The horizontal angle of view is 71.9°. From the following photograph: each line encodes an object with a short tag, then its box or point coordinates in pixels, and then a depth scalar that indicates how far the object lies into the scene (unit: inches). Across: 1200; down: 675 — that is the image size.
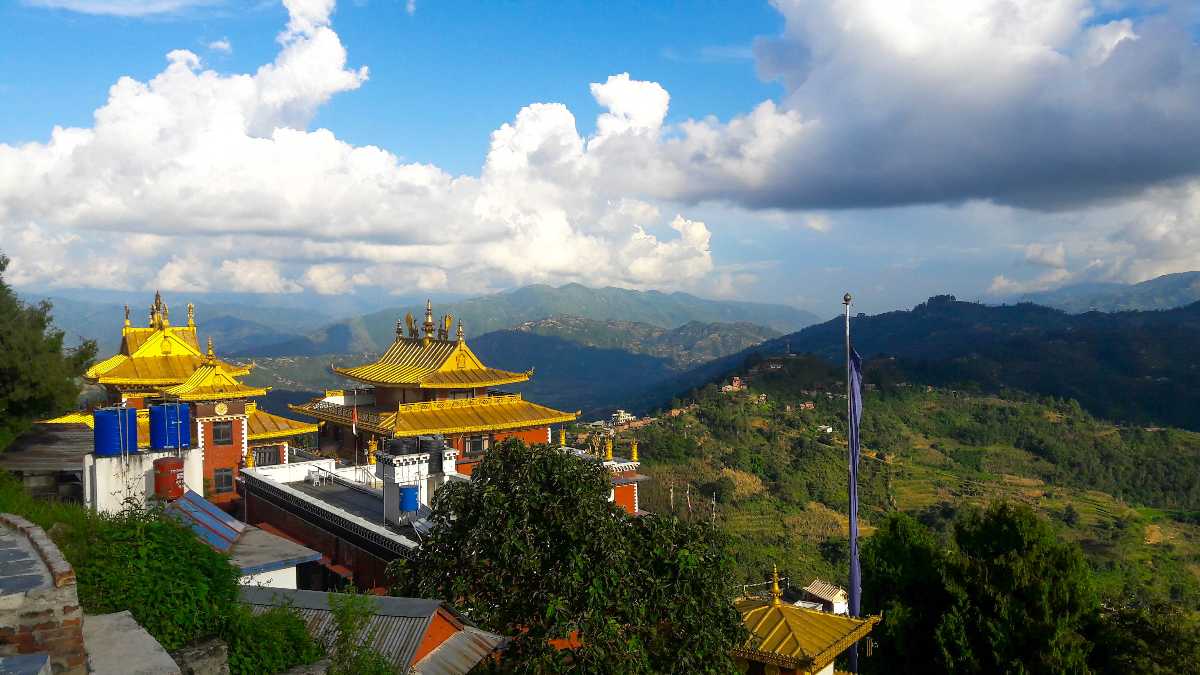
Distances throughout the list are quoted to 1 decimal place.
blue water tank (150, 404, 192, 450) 729.0
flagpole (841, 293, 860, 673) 550.6
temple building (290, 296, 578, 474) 1143.6
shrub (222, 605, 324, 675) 294.5
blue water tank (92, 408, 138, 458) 660.1
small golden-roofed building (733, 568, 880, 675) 435.5
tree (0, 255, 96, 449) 708.0
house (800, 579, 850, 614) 1066.7
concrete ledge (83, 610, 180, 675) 239.3
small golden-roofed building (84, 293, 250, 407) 1162.6
